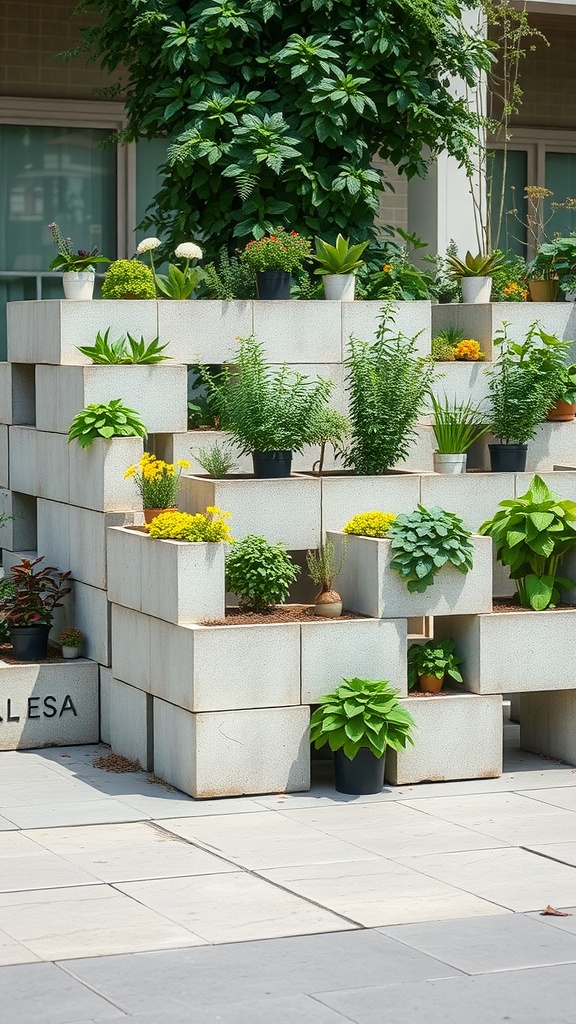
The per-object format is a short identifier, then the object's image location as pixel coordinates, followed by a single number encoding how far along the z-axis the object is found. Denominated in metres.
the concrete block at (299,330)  10.11
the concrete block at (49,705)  9.57
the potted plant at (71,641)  9.85
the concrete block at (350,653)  8.59
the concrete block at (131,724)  9.02
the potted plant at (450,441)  9.91
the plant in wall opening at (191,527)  8.53
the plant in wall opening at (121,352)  9.62
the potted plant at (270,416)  9.34
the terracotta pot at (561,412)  10.55
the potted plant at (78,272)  10.07
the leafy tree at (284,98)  10.99
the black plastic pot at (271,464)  9.41
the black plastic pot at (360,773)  8.52
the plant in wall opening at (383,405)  9.55
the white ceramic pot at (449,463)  9.92
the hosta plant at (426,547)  8.66
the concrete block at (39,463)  10.10
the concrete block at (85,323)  9.80
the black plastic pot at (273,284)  10.21
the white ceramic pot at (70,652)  9.89
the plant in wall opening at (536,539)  9.19
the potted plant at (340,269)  10.43
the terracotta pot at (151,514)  9.15
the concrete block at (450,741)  8.77
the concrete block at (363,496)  9.38
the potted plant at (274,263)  10.23
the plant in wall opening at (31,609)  9.80
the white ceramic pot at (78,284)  10.06
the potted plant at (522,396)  10.12
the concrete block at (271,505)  9.19
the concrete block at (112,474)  9.41
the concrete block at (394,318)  10.30
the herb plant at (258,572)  8.84
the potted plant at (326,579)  8.86
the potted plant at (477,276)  11.01
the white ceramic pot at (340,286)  10.43
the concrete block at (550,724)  9.37
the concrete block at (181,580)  8.47
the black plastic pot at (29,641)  9.79
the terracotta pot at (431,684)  8.95
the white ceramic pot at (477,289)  11.02
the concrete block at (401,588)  8.73
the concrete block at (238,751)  8.39
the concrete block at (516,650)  8.91
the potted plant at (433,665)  8.95
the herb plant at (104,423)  9.39
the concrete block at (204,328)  9.98
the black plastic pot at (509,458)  10.20
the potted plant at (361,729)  8.38
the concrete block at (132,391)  9.57
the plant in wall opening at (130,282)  10.00
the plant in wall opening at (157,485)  9.20
